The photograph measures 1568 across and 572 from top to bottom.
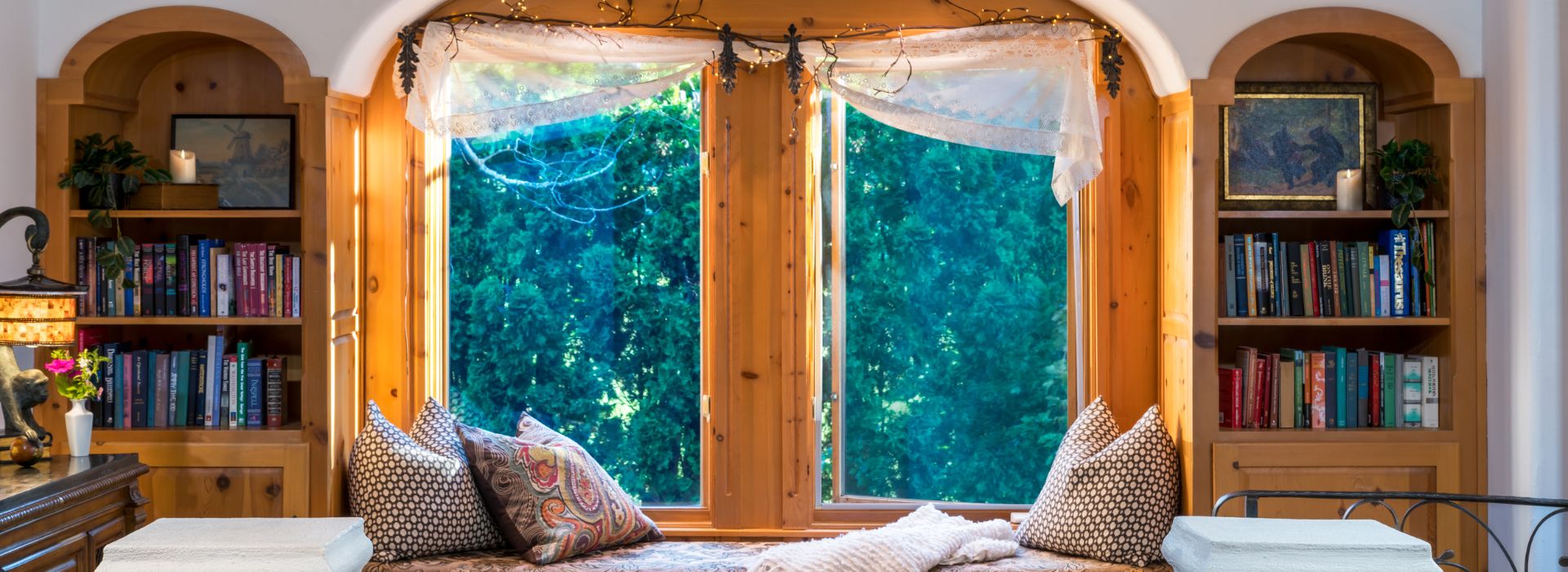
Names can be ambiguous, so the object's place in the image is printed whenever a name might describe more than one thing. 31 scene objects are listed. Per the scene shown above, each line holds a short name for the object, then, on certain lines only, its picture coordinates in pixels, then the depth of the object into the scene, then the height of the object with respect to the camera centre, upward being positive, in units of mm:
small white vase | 3154 -330
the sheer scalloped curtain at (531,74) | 3646 +655
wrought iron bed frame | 2229 -387
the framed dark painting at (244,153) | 3756 +433
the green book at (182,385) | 3648 -255
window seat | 3307 -724
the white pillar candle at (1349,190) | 3670 +296
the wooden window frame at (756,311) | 3873 -22
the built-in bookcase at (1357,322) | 3572 -90
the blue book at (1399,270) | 3676 +62
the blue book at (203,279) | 3629 +52
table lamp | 2930 -58
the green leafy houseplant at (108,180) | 3486 +330
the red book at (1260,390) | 3721 -292
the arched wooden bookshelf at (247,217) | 3514 +81
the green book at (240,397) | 3641 -290
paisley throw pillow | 3381 -558
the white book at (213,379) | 3639 -238
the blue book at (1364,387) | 3727 -284
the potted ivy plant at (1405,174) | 3605 +338
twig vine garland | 3617 +782
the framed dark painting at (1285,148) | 3752 +430
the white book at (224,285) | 3629 +35
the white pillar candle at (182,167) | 3619 +377
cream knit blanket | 3107 -664
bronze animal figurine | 3014 -234
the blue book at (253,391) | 3645 -272
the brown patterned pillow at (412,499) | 3344 -547
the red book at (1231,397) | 3707 -314
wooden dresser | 2615 -479
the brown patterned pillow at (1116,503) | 3439 -582
